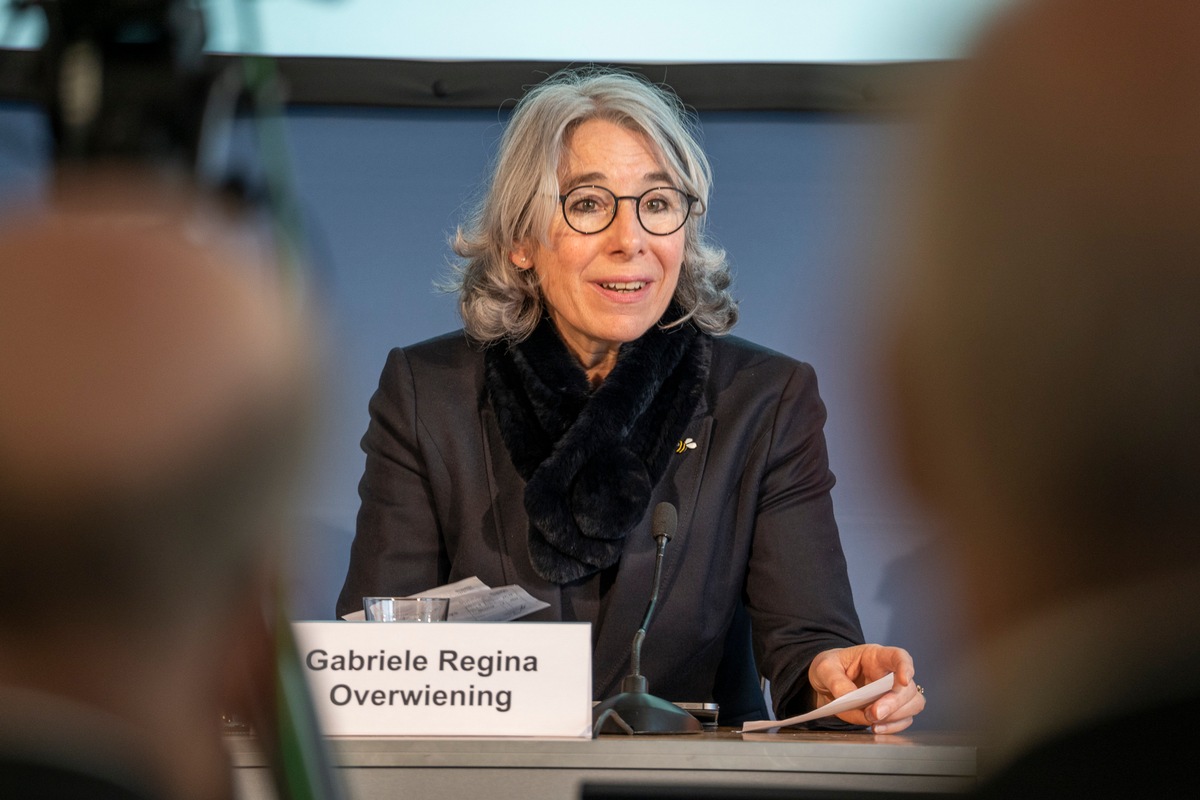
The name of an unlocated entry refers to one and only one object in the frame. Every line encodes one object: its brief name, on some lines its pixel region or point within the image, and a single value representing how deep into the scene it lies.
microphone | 4.05
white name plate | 4.00
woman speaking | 4.37
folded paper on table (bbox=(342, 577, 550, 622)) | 4.15
